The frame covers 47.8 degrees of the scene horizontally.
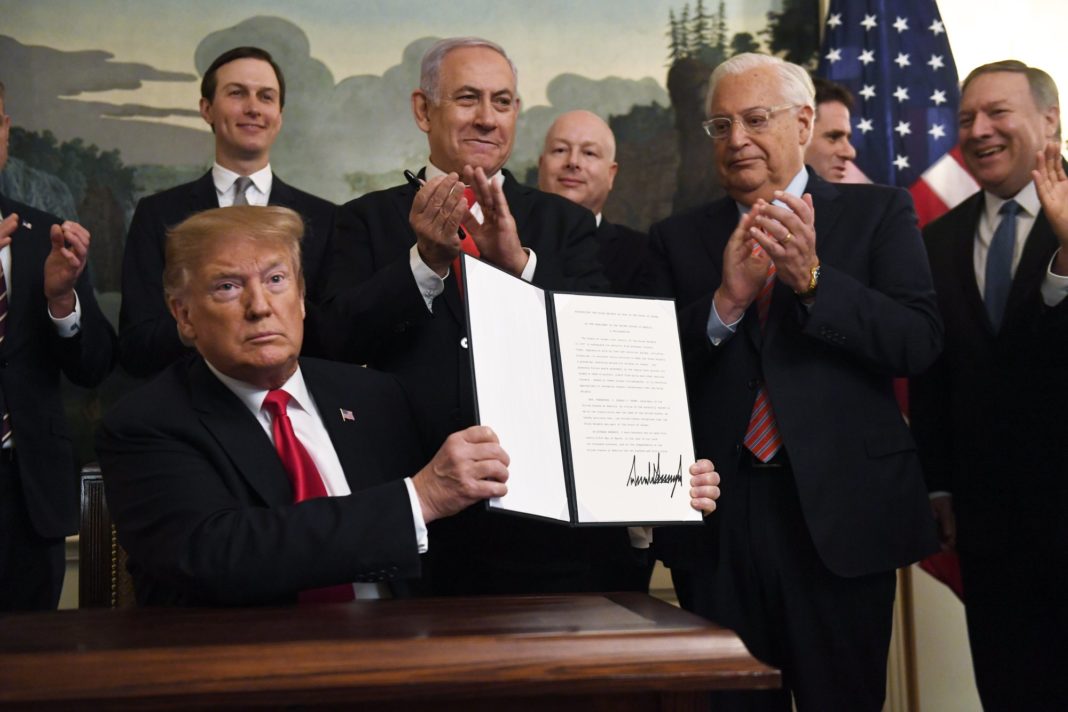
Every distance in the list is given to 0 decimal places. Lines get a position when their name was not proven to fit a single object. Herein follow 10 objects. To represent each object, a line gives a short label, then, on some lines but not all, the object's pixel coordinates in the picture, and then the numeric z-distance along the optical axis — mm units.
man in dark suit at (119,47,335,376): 3807
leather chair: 3250
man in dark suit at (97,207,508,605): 2266
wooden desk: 1573
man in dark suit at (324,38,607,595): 2949
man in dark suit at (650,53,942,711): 3111
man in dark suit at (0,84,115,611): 3854
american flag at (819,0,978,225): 5574
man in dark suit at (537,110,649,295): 5227
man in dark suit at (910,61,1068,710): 3617
